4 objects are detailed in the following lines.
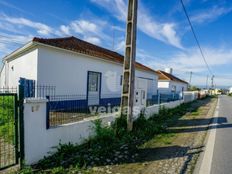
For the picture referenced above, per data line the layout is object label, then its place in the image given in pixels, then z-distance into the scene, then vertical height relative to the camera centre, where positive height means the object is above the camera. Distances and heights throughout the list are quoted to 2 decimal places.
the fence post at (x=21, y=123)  4.68 -0.80
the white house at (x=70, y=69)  10.94 +1.16
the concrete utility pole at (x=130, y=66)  7.98 +0.90
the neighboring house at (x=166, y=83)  38.28 +1.12
